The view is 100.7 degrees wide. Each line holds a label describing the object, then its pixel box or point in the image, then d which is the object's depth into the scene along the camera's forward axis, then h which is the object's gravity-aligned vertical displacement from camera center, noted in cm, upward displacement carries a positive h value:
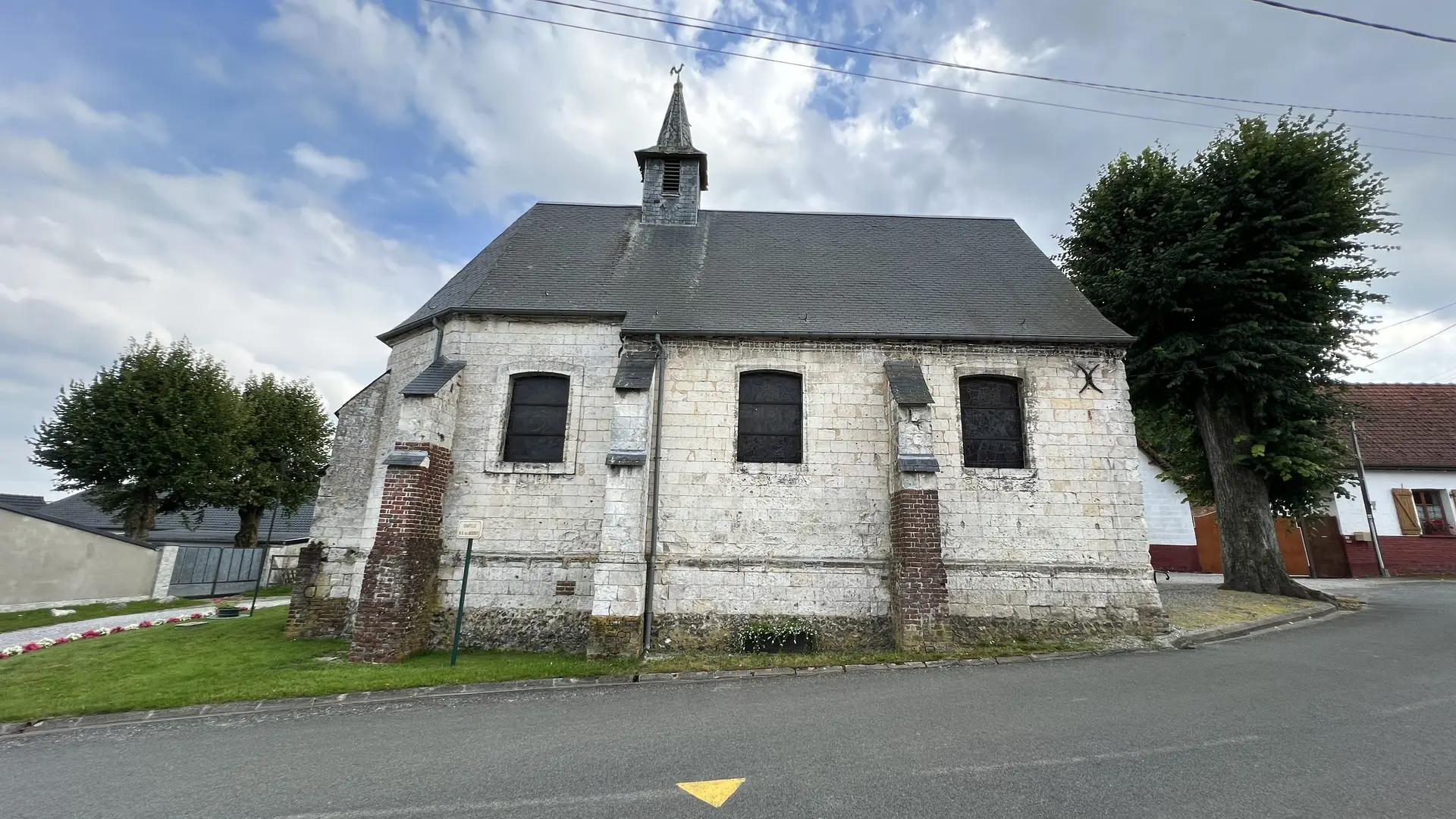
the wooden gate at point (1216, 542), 1858 +31
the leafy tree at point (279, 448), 2266 +314
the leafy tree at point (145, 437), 1797 +264
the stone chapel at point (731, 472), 939 +110
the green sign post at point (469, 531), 998 +4
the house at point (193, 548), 1580 -68
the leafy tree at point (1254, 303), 1197 +503
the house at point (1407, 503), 1772 +156
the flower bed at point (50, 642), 956 -201
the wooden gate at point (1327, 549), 1809 +15
